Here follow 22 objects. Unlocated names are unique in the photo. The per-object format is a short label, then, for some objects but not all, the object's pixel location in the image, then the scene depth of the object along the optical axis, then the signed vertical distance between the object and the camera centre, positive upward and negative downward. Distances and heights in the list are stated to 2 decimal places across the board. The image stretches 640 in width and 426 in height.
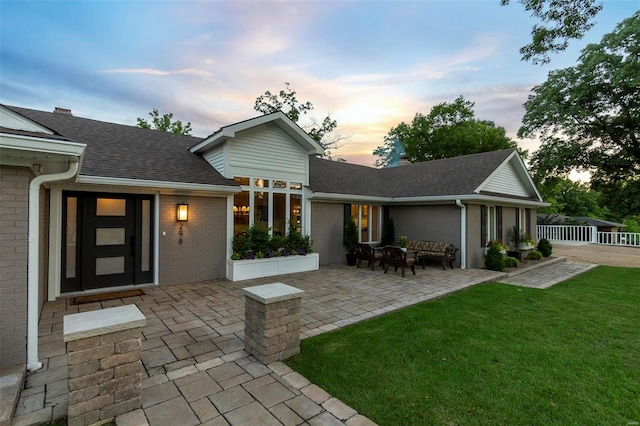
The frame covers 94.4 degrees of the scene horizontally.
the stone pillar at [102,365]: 2.31 -1.24
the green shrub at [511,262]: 10.34 -1.63
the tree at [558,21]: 4.91 +3.34
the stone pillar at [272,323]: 3.39 -1.28
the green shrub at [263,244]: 7.87 -0.82
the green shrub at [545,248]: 12.59 -1.36
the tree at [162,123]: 23.38 +7.34
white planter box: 7.59 -1.43
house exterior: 3.18 +0.32
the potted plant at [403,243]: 10.09 -0.94
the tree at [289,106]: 22.75 +8.52
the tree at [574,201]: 30.16 +1.71
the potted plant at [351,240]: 10.25 -0.89
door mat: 5.64 -1.64
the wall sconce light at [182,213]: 7.08 +0.04
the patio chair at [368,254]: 9.30 -1.22
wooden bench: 9.62 -1.21
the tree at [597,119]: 14.82 +5.59
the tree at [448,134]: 26.77 +7.94
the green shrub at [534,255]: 11.78 -1.56
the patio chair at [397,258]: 8.55 -1.26
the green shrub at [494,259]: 9.57 -1.41
